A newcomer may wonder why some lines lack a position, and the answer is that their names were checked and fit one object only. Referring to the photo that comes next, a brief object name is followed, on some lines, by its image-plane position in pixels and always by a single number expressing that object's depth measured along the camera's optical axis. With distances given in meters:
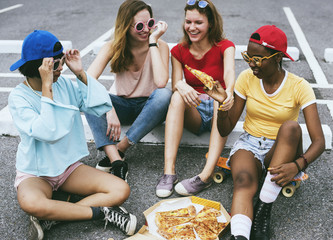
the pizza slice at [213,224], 2.54
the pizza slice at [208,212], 2.67
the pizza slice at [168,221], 2.61
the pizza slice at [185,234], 2.50
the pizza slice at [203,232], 2.48
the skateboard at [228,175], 2.74
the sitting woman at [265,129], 2.53
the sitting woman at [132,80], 3.25
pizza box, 2.54
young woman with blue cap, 2.45
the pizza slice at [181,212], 2.71
